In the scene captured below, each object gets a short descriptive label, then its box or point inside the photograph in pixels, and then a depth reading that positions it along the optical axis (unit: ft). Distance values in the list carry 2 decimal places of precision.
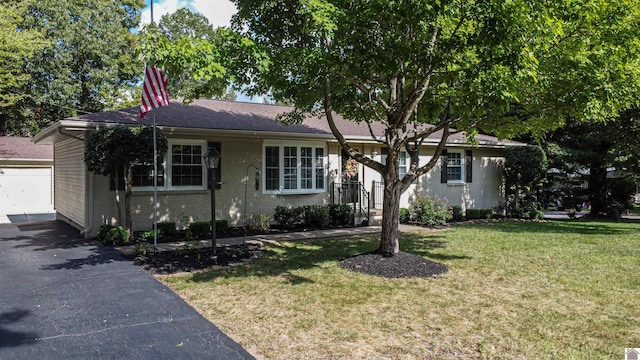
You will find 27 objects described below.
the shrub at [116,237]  29.12
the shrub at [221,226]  34.22
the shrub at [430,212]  42.09
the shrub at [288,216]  37.96
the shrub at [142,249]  25.87
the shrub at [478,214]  49.96
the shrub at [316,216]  38.88
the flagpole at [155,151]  26.76
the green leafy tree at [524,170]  50.52
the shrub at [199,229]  33.00
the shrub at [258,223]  36.52
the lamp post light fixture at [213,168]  24.21
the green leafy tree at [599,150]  46.83
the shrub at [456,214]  48.11
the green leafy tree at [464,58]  17.75
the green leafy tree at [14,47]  52.47
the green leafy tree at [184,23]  120.78
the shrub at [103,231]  30.21
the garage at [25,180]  53.52
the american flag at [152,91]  26.86
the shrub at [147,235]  30.68
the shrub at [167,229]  32.24
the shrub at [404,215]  43.83
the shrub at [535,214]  51.26
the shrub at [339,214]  40.78
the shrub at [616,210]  53.42
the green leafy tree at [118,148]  27.81
